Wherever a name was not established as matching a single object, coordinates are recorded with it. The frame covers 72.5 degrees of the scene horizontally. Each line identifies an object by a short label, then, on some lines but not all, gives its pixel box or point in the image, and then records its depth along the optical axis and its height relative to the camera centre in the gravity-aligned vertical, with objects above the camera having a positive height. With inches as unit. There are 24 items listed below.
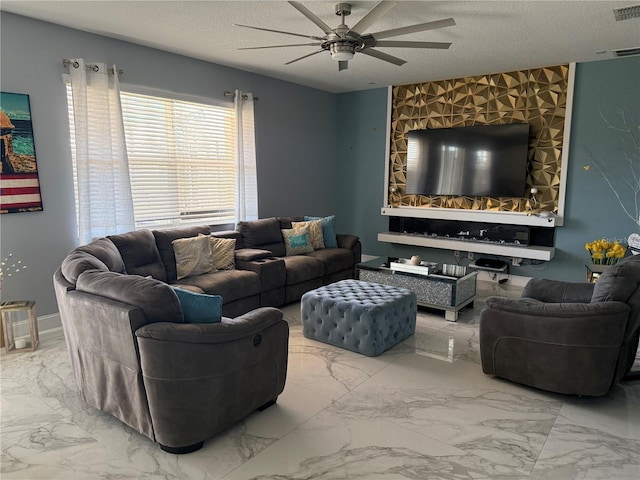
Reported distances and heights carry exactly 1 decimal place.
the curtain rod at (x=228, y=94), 215.8 +41.4
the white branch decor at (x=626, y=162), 195.2 +6.9
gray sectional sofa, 87.6 -38.0
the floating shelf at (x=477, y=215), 214.1 -20.4
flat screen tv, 221.9 +9.0
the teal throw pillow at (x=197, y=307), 94.0 -27.6
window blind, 186.1 +8.5
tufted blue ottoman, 139.5 -45.9
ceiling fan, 116.3 +40.0
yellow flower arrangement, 181.0 -31.5
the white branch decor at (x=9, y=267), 148.1 -30.3
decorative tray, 180.1 -37.7
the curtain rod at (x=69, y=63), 157.1 +41.1
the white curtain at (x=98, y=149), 159.6 +11.0
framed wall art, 144.9 +7.2
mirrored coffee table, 173.5 -44.1
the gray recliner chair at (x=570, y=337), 107.1 -41.0
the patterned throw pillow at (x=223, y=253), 181.3 -31.3
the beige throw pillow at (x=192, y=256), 169.3 -30.7
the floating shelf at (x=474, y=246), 214.4 -36.2
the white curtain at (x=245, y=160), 220.7 +8.9
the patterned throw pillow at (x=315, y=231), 224.7 -27.5
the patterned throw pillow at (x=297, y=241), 214.8 -31.2
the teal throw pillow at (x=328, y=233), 230.7 -29.1
